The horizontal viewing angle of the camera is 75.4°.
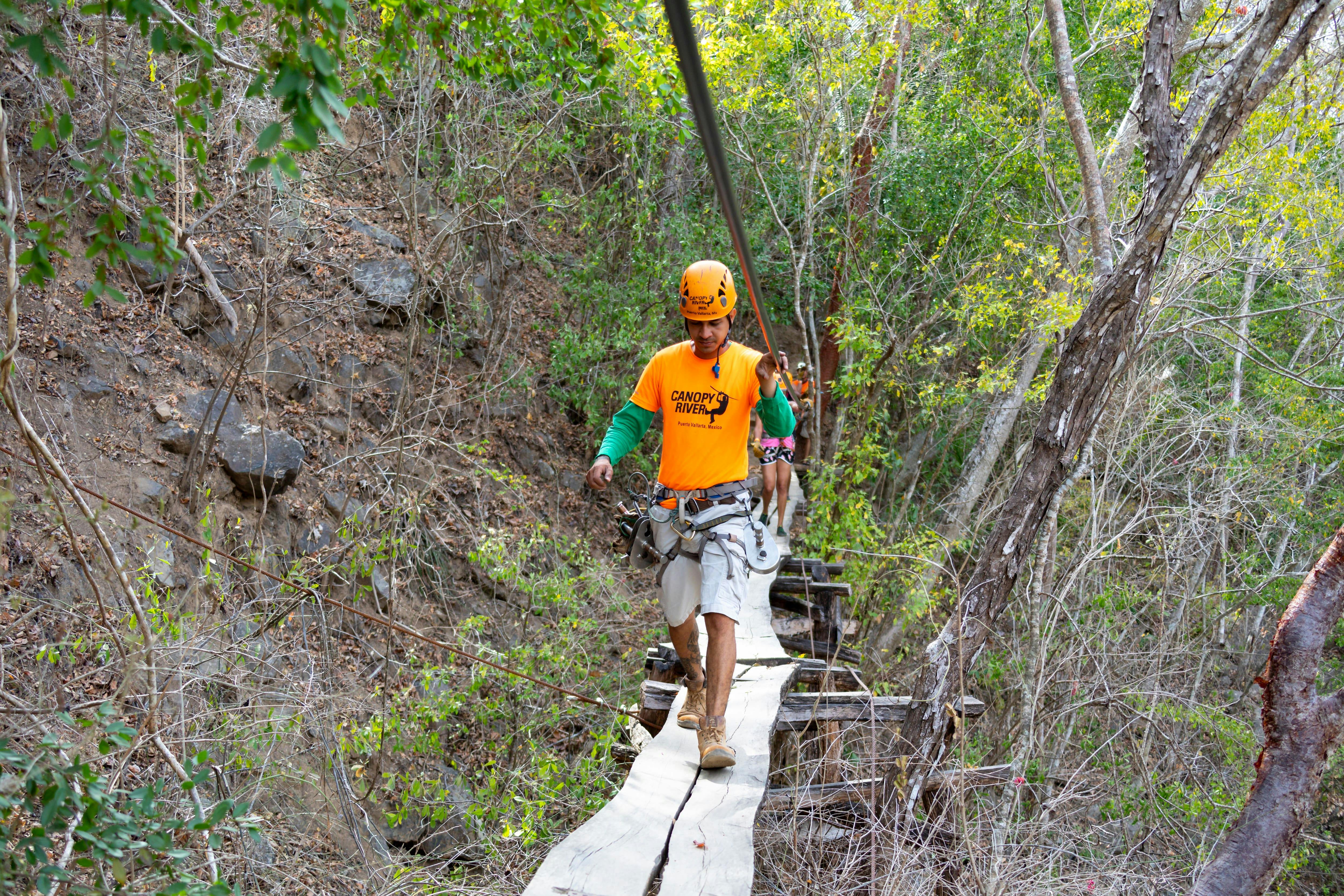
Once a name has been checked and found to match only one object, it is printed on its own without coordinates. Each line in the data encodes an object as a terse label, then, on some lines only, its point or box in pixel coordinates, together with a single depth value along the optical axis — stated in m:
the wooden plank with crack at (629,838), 3.01
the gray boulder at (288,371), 7.54
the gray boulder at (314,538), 7.19
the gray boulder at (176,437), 6.39
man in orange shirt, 3.88
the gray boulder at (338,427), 8.06
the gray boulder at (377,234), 9.14
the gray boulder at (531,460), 10.62
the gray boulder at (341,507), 6.61
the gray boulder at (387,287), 9.08
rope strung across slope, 3.53
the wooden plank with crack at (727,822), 3.12
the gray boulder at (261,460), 6.75
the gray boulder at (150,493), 6.01
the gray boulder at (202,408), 6.62
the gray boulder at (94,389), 6.09
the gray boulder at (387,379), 8.88
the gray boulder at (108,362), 6.23
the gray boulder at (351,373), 8.46
